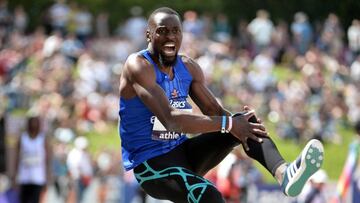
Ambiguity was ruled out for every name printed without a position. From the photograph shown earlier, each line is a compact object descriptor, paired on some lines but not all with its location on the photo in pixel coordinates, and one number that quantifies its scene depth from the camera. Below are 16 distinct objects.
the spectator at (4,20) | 26.40
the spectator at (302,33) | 28.50
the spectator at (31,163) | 14.31
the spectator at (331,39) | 27.48
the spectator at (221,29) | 28.98
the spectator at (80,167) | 18.19
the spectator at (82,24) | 27.76
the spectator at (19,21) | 27.06
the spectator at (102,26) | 29.09
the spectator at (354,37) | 26.44
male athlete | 7.79
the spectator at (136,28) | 27.20
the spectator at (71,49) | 25.30
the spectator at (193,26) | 27.40
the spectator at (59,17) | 27.50
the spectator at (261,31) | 28.45
